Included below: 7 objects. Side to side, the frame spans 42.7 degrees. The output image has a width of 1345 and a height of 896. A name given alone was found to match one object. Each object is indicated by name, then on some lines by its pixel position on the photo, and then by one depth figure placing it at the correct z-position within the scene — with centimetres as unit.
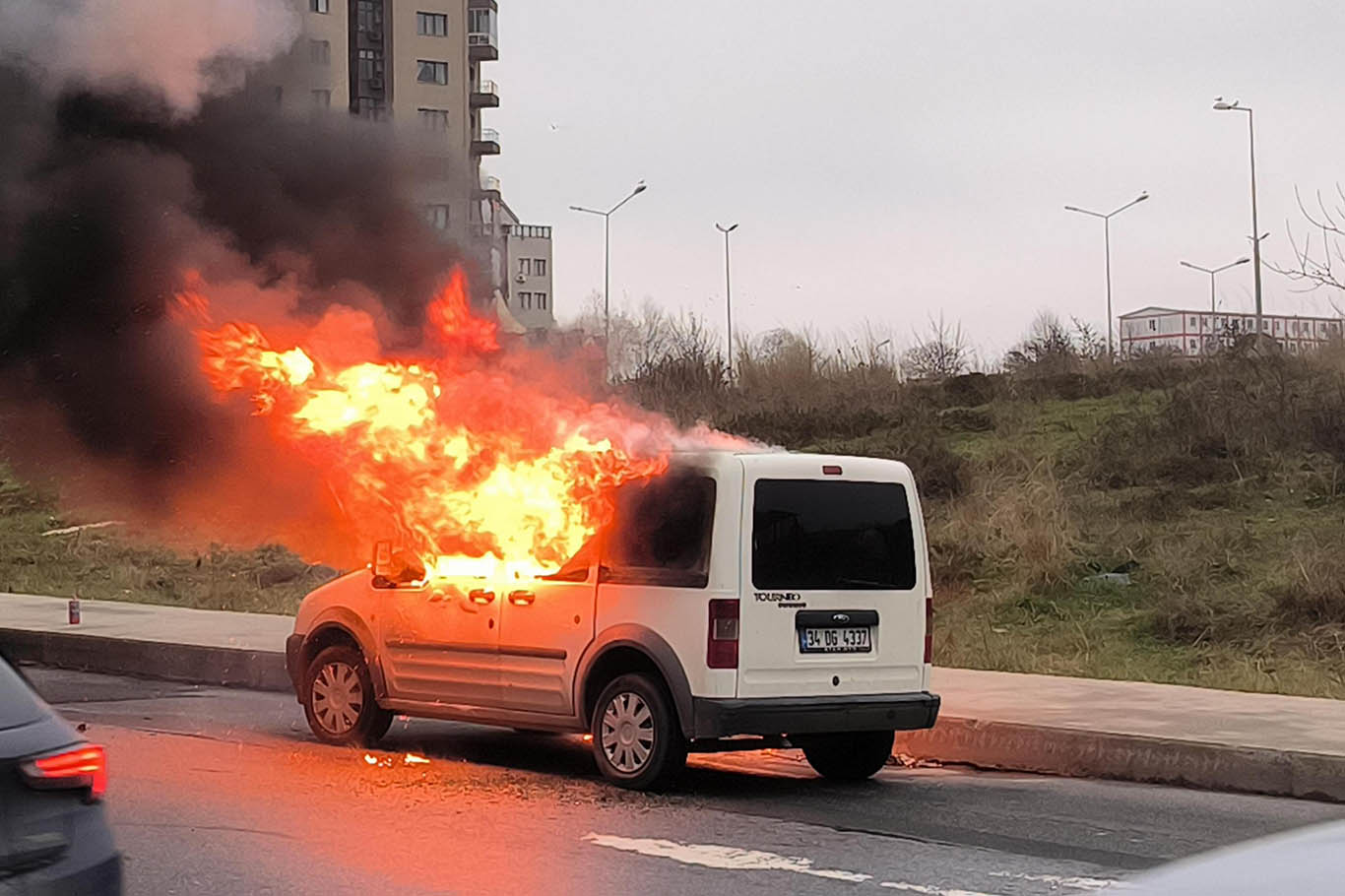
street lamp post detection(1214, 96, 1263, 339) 3424
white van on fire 931
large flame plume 1039
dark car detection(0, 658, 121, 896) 464
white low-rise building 2801
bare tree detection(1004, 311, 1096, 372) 3216
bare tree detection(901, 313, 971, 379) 3234
